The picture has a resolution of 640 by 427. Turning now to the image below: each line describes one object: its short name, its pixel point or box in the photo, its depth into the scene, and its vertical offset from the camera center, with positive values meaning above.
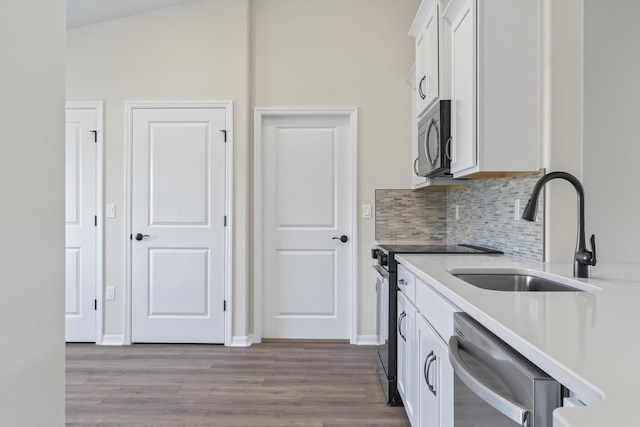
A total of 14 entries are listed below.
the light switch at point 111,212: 3.42 -0.02
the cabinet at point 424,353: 1.32 -0.59
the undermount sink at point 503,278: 1.55 -0.27
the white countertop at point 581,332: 0.47 -0.23
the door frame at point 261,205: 3.41 +0.04
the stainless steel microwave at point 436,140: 2.15 +0.43
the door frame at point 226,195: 3.35 +0.13
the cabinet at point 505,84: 1.74 +0.58
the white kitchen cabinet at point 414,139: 3.08 +0.61
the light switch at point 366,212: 3.42 -0.01
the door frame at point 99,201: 3.40 +0.08
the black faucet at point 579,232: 1.32 -0.07
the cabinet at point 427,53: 2.26 +1.00
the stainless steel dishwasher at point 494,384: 0.67 -0.35
